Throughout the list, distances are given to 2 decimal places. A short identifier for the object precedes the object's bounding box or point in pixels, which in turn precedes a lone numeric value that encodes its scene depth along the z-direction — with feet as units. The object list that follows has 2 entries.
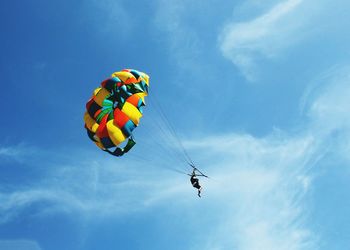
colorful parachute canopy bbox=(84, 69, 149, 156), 88.28
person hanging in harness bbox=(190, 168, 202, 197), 93.30
